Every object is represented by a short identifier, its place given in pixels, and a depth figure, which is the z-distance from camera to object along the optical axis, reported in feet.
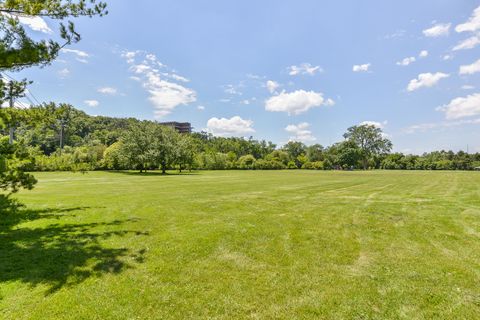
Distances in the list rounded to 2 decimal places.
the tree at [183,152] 151.91
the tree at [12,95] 25.95
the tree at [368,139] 316.81
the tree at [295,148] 377.50
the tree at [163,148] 141.28
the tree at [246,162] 265.54
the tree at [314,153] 358.23
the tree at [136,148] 138.00
